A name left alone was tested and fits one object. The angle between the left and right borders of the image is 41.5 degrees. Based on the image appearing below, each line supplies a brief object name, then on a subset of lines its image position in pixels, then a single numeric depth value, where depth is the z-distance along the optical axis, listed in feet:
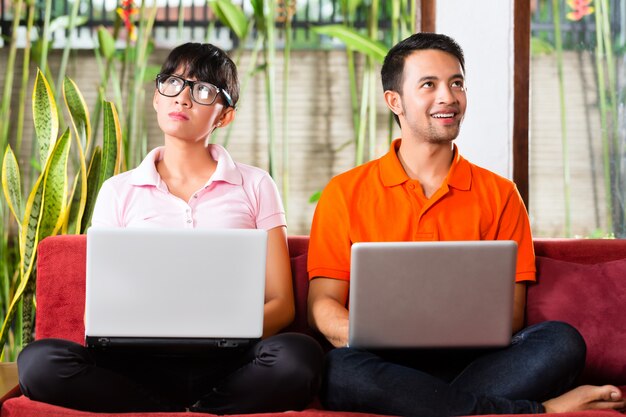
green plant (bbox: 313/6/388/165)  10.64
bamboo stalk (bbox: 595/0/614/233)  10.59
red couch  7.18
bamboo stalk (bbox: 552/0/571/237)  10.50
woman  5.81
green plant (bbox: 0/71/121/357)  9.01
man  6.19
